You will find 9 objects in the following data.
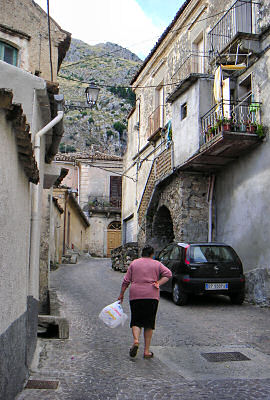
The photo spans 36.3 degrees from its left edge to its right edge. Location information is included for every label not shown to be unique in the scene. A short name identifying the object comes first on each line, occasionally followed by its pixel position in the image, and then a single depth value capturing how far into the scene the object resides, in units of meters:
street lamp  12.43
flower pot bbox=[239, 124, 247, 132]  11.08
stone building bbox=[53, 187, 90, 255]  24.16
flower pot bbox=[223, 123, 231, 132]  11.19
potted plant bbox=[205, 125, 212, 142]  12.18
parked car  9.60
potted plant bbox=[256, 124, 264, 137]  10.85
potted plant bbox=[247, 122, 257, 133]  10.92
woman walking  5.59
